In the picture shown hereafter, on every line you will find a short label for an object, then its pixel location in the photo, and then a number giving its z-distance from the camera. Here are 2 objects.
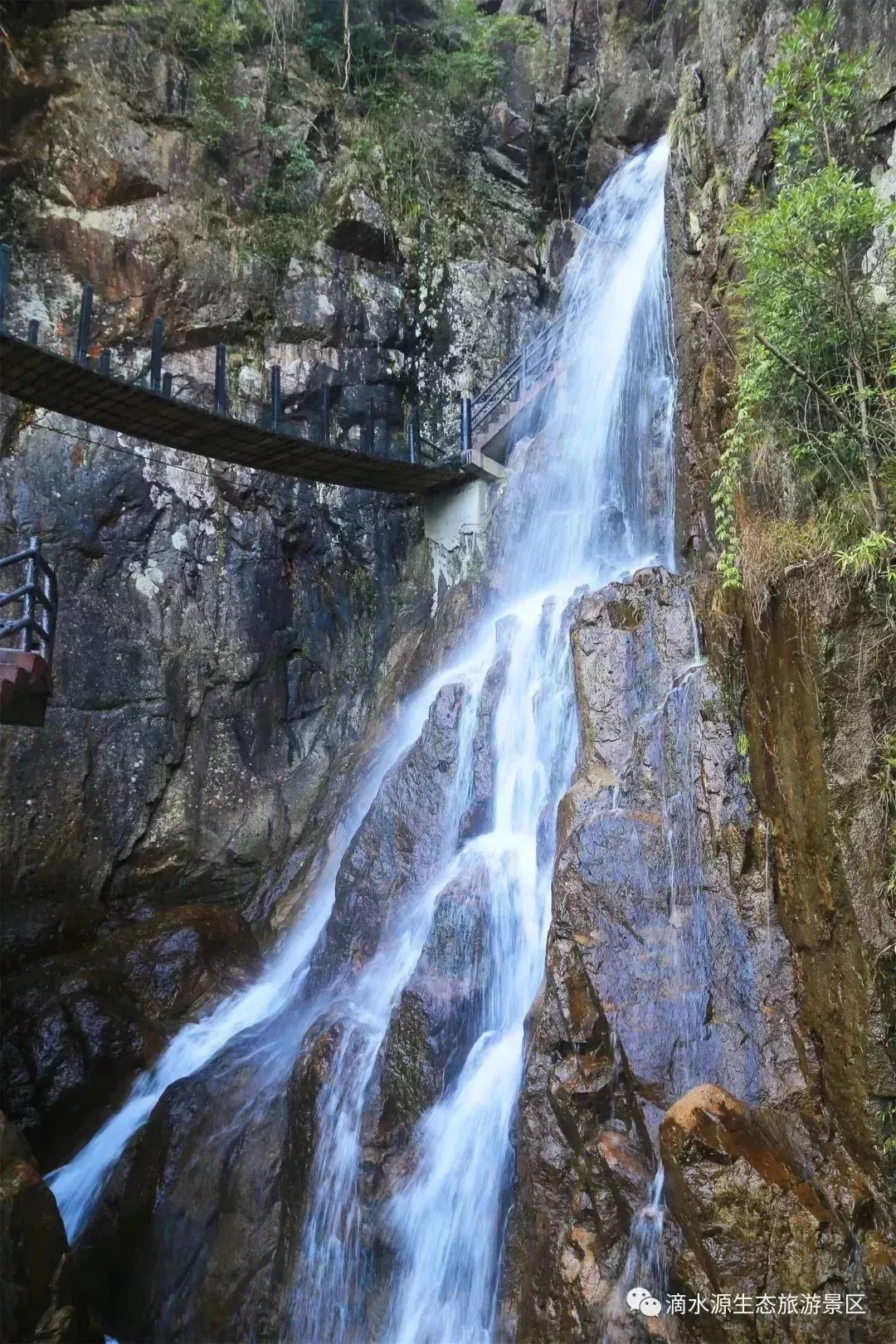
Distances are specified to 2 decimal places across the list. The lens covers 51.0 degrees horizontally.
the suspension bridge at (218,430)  7.45
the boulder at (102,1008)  9.30
